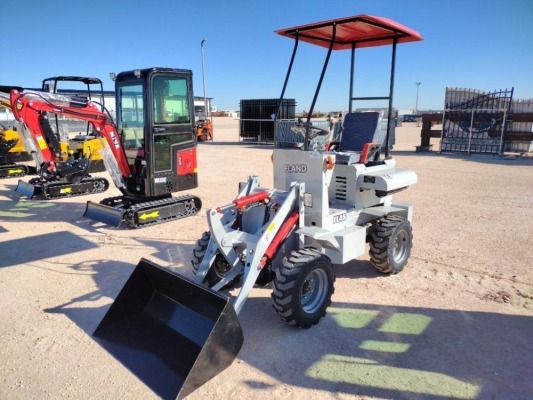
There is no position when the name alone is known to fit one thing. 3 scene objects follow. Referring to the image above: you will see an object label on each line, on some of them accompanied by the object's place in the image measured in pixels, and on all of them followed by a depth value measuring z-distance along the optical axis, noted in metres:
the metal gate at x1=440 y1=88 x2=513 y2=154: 16.20
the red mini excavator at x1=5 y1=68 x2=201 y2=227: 6.82
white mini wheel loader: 3.17
